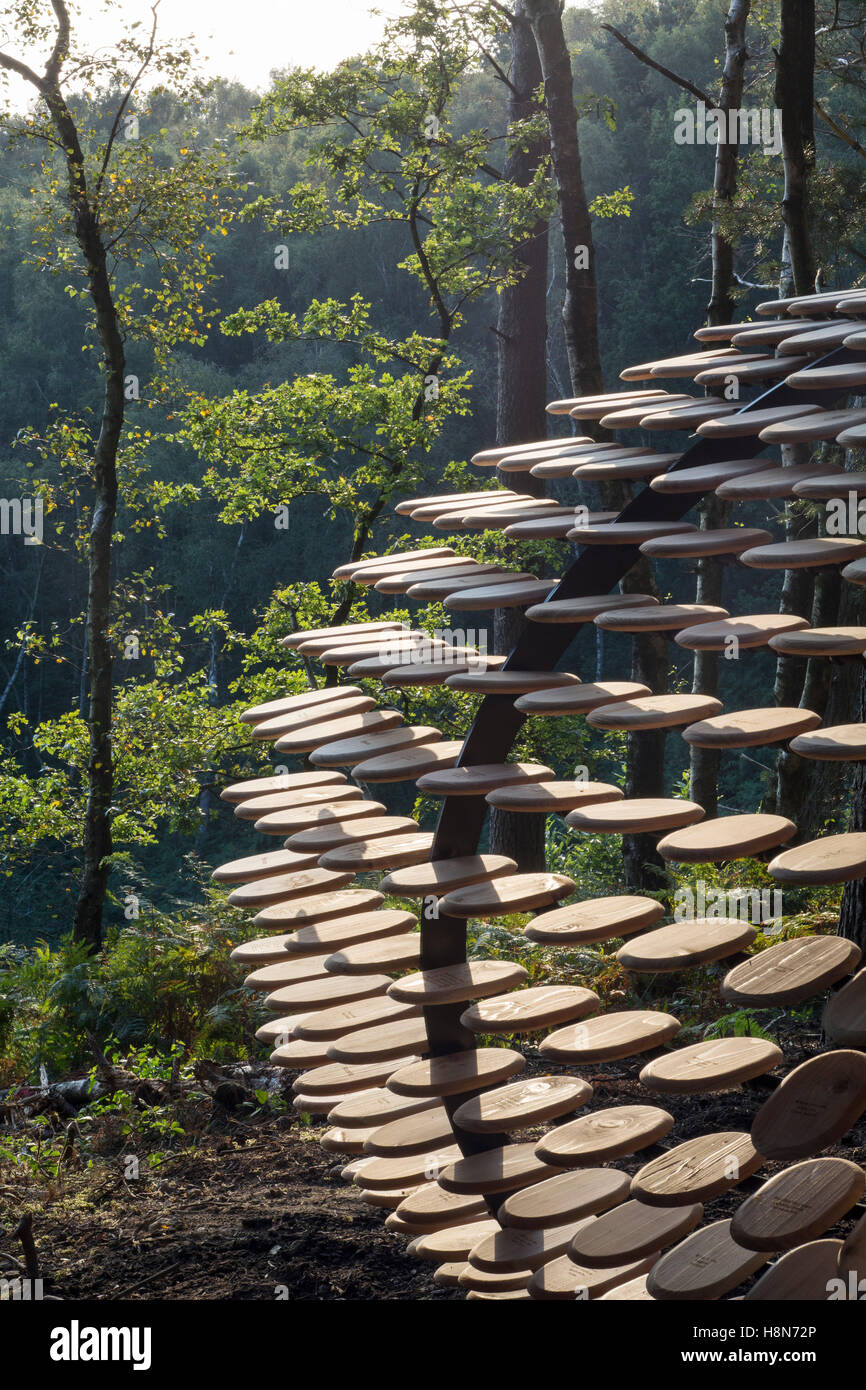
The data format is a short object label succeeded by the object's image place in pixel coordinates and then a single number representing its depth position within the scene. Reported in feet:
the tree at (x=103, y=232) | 29.91
